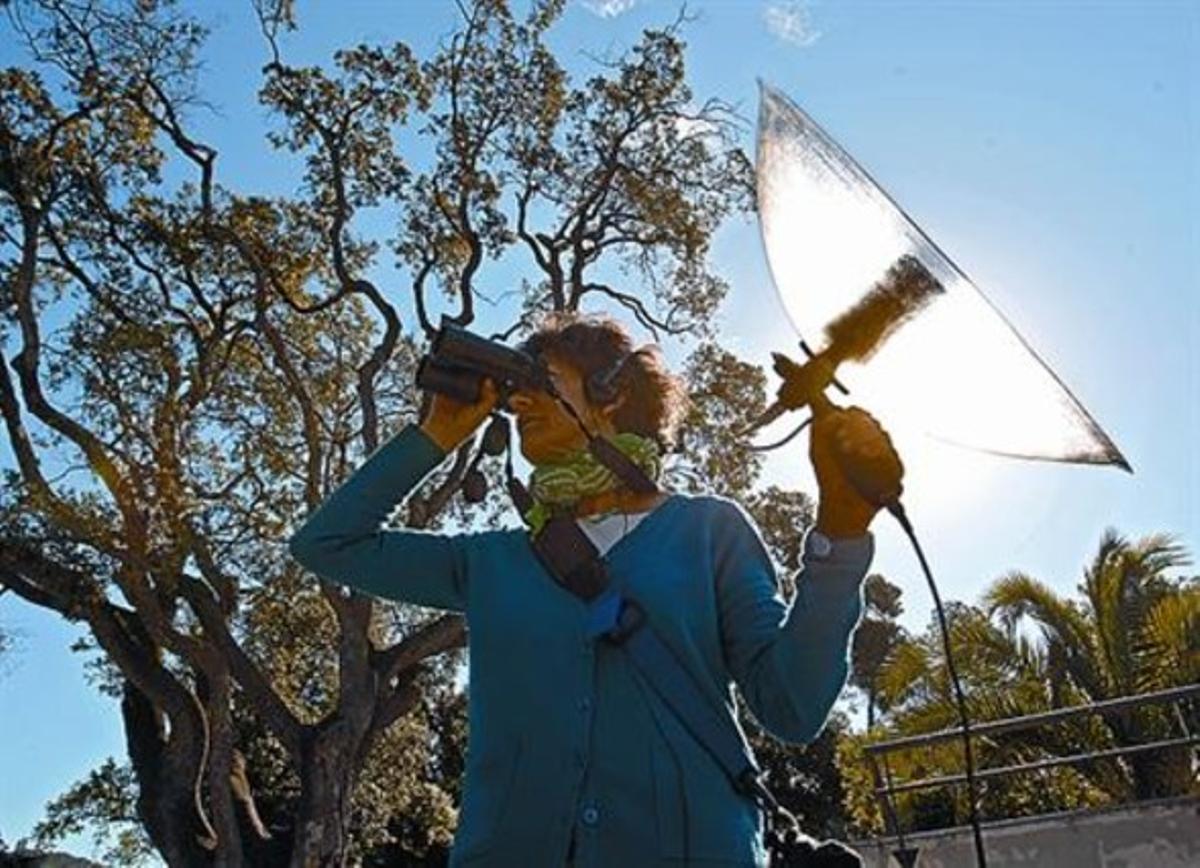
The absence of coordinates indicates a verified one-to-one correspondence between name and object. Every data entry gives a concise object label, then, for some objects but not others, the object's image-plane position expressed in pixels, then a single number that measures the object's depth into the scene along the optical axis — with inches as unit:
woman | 51.0
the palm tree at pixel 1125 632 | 355.6
